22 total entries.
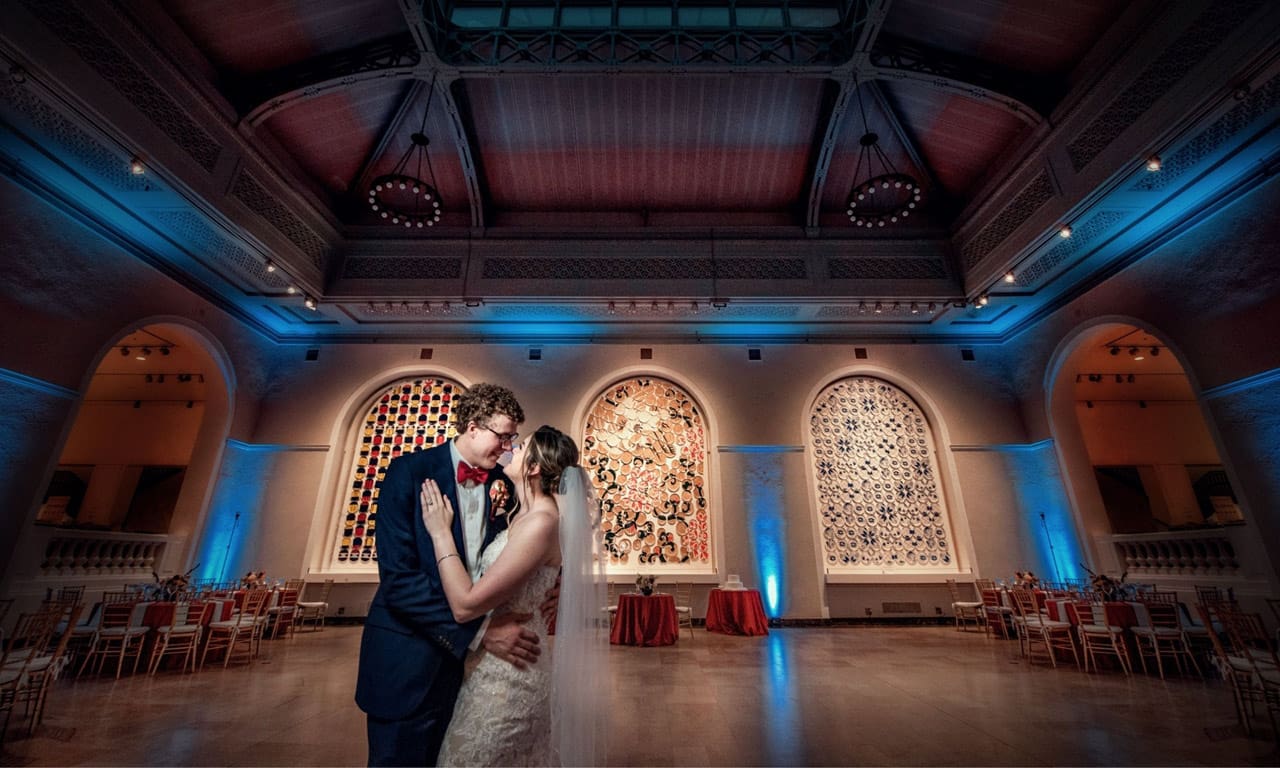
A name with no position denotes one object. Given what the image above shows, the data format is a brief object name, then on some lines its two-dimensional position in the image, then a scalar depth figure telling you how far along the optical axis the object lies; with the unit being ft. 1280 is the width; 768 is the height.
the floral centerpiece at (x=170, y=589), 15.66
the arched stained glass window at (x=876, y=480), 23.35
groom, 3.81
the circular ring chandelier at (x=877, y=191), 18.80
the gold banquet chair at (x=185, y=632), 13.41
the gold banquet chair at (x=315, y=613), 21.37
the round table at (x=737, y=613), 19.17
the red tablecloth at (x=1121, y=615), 13.88
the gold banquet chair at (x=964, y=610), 20.57
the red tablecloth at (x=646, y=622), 17.22
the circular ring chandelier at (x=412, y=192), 18.79
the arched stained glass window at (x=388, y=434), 23.76
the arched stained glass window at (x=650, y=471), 23.30
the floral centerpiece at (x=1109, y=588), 15.65
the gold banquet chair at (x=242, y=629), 14.38
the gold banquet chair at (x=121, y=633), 13.07
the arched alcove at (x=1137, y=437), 22.63
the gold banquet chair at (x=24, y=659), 8.42
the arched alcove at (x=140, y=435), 22.86
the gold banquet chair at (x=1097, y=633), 13.55
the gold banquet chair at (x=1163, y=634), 13.02
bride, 4.01
